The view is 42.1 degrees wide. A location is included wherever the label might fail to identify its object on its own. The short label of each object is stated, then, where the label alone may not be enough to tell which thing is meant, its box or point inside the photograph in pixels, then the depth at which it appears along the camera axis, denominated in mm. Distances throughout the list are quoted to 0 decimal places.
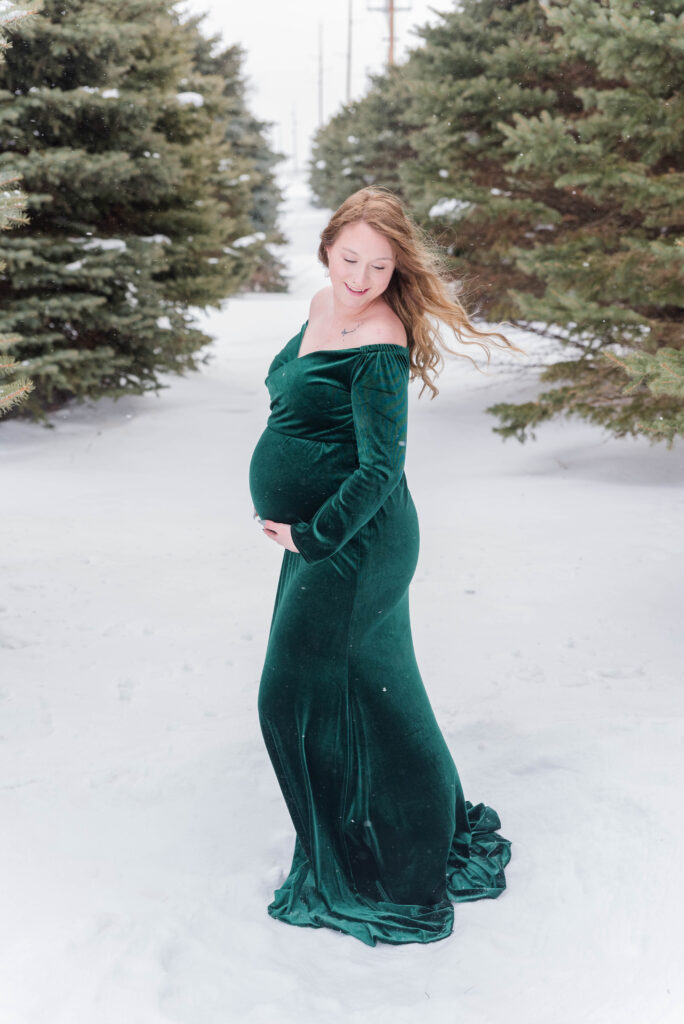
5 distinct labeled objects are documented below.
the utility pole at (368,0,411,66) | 33500
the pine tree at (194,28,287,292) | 19875
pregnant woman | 2539
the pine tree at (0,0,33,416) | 3988
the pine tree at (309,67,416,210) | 19344
